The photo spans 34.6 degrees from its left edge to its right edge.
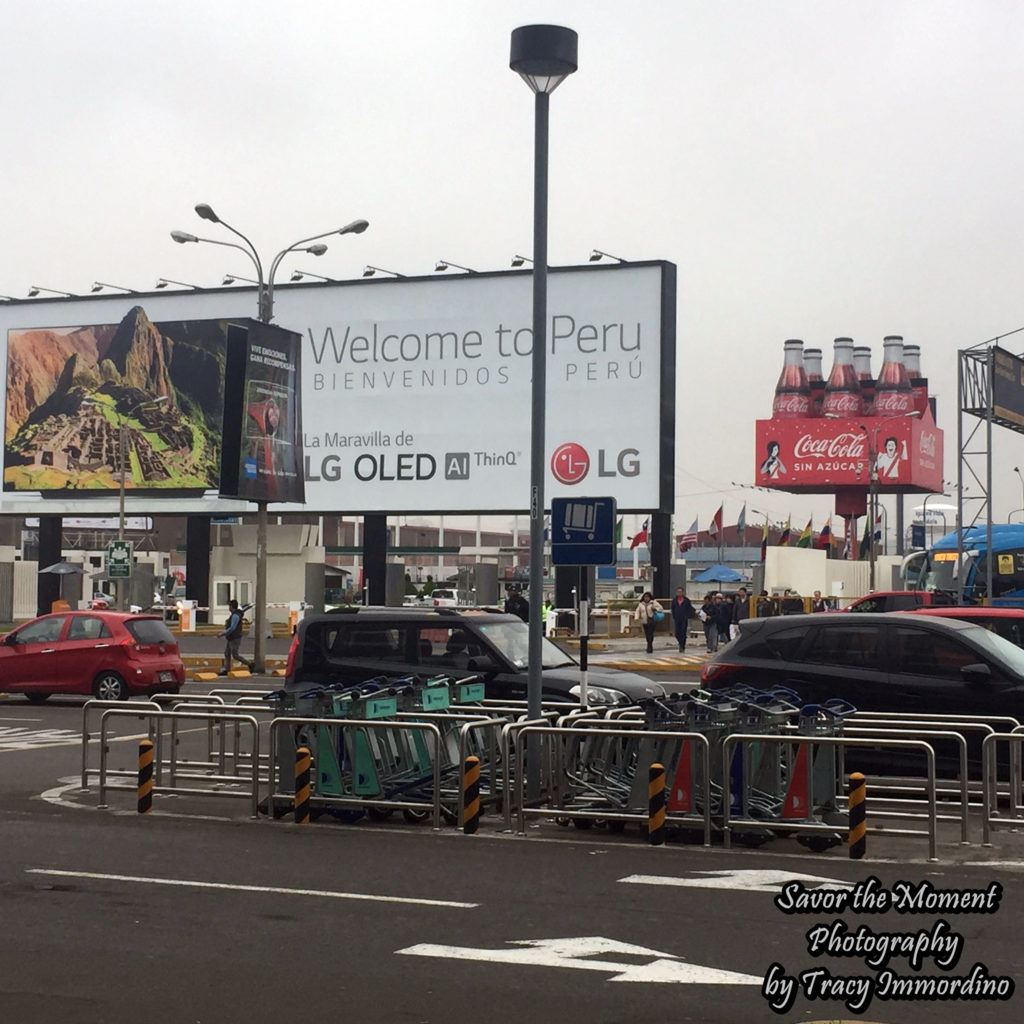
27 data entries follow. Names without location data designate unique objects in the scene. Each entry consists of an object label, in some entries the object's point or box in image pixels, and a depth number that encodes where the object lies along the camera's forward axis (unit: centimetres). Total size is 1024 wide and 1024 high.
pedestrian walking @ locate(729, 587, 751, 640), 4374
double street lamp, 3316
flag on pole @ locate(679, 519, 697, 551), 9350
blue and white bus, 4506
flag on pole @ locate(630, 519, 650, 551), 7019
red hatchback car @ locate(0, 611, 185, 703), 2603
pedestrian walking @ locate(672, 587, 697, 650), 4228
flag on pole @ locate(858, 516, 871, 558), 8409
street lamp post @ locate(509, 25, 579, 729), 1345
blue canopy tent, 7381
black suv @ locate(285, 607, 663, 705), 1720
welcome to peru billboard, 5134
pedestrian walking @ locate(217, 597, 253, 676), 3328
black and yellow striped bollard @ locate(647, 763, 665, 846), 1173
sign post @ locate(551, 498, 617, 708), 1470
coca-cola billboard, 9219
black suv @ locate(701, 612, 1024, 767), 1445
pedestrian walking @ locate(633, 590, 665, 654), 4231
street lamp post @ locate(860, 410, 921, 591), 5847
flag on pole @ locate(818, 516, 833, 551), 8981
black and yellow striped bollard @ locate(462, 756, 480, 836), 1220
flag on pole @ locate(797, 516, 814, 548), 8294
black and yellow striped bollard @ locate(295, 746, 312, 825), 1284
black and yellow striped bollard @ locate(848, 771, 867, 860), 1104
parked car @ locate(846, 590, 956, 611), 3506
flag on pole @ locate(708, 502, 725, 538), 9469
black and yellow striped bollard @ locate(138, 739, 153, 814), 1353
